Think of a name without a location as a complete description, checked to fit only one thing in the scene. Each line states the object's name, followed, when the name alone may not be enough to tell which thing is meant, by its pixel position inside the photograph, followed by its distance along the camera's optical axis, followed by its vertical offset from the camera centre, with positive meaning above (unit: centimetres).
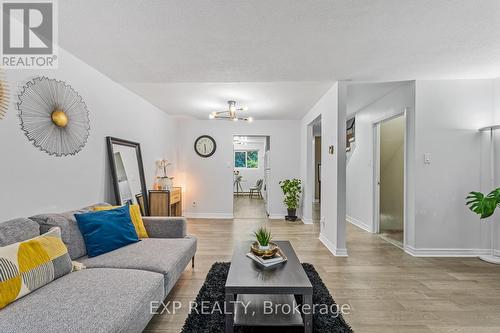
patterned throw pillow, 133 -60
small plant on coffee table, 205 -61
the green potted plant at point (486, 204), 291 -44
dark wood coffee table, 156 -78
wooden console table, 414 -61
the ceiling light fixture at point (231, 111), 420 +97
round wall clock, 605 +55
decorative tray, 197 -69
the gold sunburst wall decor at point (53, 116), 206 +48
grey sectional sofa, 118 -74
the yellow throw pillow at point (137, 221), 262 -59
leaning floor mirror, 318 -8
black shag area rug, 176 -116
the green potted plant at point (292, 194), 566 -62
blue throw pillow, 212 -58
